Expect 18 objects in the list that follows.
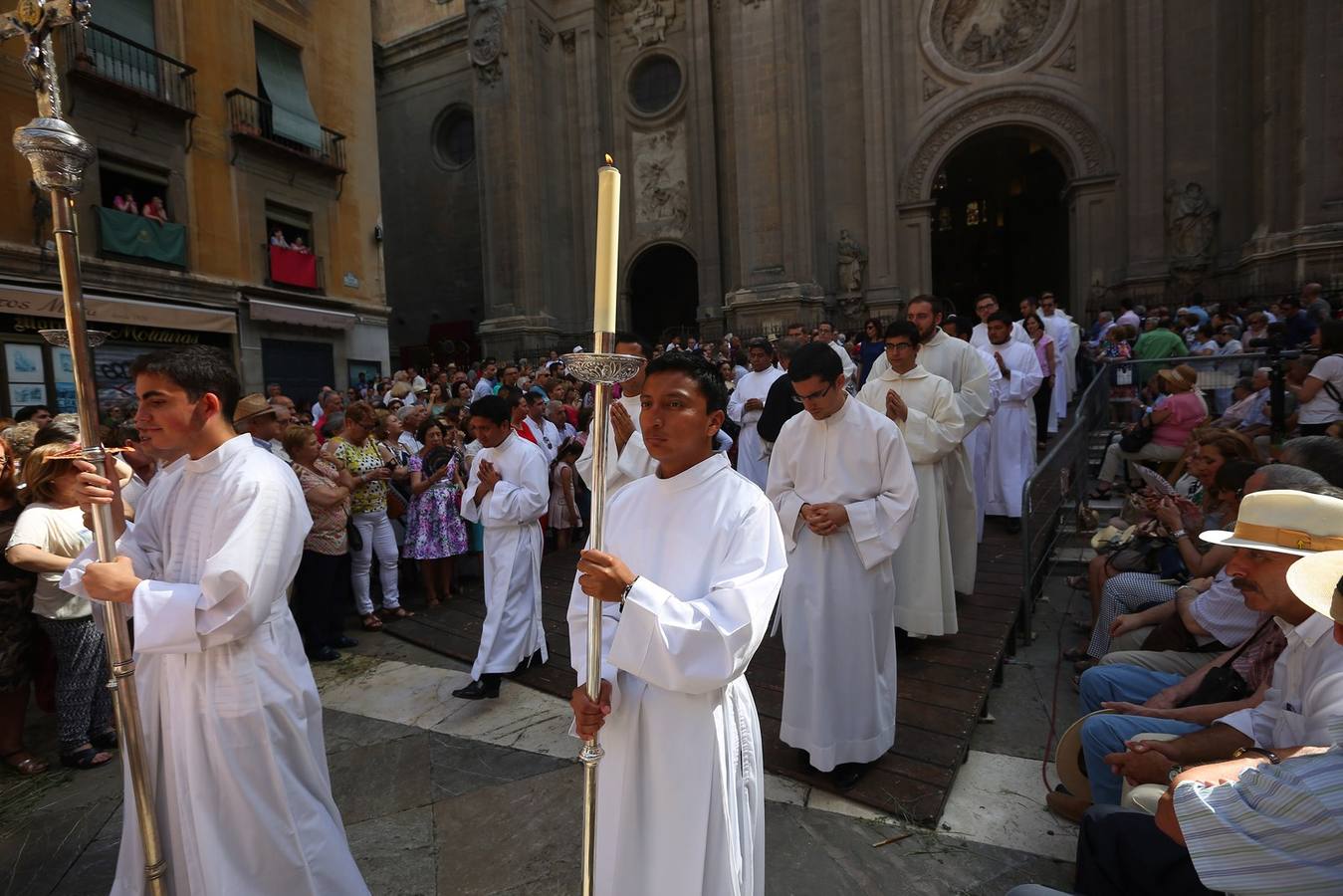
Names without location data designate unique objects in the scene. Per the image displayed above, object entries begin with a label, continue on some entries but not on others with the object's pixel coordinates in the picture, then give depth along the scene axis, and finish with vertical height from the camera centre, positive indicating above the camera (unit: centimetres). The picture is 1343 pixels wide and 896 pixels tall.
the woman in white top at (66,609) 369 -98
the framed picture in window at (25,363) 1126 +115
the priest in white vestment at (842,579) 346 -88
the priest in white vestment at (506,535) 476 -83
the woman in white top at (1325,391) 593 -4
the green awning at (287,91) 1526 +741
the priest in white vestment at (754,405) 794 +3
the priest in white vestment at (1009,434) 730 -37
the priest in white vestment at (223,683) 227 -86
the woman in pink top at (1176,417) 707 -25
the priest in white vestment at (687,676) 180 -69
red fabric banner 1541 +352
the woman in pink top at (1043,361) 939 +49
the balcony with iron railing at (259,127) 1448 +629
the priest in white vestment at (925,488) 462 -59
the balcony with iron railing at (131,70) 1199 +662
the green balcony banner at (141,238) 1238 +353
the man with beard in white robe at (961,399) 554 +0
